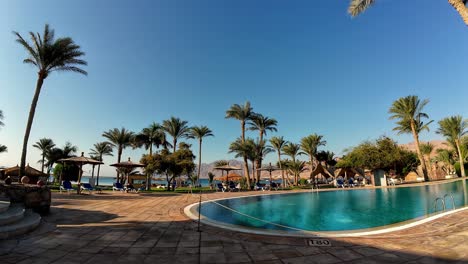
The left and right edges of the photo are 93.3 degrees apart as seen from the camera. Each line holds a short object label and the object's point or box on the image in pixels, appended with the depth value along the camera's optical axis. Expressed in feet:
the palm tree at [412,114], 105.81
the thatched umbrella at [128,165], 60.85
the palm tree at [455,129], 113.80
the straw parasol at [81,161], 52.39
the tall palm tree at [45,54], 52.42
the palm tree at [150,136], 116.26
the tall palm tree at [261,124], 108.47
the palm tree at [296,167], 138.12
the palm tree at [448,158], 146.72
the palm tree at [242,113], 104.37
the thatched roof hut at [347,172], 120.57
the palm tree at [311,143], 126.62
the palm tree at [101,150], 136.77
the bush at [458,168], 133.94
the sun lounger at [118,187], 61.63
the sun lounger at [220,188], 74.14
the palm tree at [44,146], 134.09
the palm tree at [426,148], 164.62
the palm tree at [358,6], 35.63
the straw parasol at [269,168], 86.14
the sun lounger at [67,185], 53.11
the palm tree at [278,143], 125.59
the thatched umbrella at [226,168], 77.67
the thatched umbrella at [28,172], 89.42
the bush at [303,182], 132.44
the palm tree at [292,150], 137.80
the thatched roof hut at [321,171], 111.76
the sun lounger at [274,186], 81.20
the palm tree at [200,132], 115.34
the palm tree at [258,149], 106.32
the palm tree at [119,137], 115.14
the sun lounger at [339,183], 91.88
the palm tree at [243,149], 100.45
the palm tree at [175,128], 112.06
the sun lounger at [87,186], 56.44
